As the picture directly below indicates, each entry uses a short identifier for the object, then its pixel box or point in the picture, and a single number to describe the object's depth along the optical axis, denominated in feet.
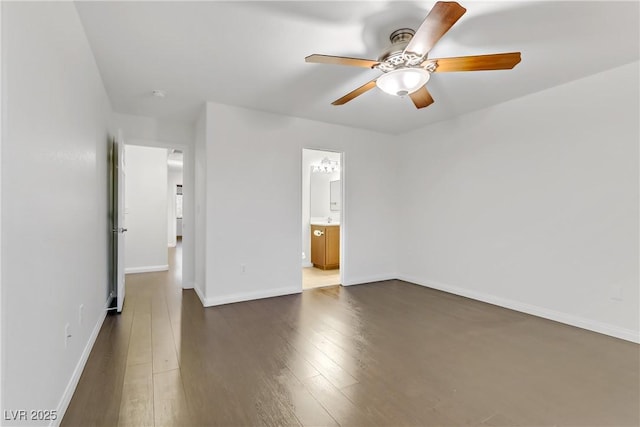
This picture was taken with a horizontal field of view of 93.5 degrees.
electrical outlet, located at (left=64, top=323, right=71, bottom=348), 5.62
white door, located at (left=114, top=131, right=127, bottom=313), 10.45
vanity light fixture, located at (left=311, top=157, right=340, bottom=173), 20.39
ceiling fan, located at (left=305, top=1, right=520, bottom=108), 6.22
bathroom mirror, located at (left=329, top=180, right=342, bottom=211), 21.09
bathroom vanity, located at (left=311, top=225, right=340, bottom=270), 18.58
